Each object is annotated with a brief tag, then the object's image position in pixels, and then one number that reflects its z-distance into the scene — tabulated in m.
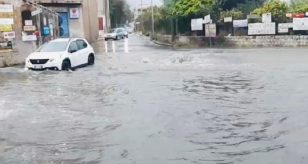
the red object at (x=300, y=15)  39.31
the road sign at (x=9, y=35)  28.03
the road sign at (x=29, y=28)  30.35
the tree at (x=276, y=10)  40.88
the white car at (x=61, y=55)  23.62
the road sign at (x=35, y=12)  31.41
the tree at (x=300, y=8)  40.80
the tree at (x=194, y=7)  45.44
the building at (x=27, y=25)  28.19
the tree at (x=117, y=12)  107.69
